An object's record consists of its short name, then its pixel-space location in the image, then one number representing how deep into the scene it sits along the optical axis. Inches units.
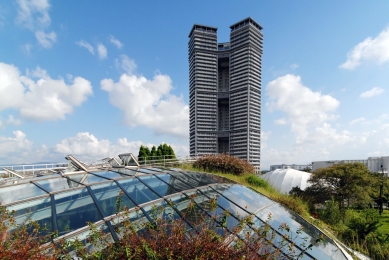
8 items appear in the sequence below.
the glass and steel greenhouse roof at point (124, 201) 178.9
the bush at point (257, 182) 541.8
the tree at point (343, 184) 772.0
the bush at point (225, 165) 657.0
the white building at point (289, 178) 1070.4
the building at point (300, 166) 2818.2
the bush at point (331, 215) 443.5
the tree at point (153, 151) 1266.0
